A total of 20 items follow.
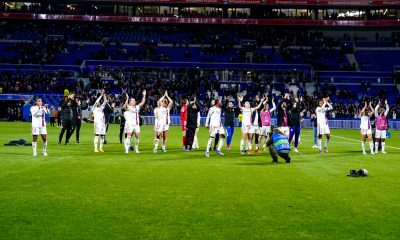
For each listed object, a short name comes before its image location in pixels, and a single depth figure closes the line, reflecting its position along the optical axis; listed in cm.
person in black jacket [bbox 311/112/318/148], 3039
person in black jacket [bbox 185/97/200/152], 2620
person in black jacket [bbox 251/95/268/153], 2588
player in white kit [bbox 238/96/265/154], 2500
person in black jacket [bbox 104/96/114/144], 2855
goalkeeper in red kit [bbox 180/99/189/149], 2739
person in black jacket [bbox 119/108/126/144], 2993
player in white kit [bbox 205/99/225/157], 2425
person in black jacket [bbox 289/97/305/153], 2652
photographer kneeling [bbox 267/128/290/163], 2106
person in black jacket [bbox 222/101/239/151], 2655
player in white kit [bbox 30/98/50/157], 2265
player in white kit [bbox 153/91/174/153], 2536
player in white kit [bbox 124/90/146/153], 2439
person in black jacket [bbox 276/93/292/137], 2556
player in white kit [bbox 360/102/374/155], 2600
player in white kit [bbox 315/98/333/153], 2597
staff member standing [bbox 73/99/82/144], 2948
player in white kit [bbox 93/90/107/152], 2536
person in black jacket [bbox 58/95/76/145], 2831
